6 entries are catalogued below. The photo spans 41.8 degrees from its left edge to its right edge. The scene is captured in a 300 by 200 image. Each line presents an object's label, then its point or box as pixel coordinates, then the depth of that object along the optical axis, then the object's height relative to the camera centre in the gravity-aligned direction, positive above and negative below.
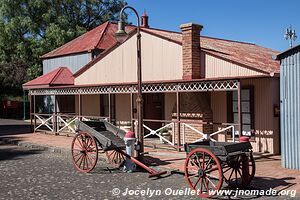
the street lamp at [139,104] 10.53 +0.02
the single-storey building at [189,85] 11.75 +0.68
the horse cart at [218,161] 7.35 -1.10
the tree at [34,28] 32.22 +6.60
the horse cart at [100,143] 9.54 -0.97
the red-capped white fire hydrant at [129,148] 9.91 -1.09
